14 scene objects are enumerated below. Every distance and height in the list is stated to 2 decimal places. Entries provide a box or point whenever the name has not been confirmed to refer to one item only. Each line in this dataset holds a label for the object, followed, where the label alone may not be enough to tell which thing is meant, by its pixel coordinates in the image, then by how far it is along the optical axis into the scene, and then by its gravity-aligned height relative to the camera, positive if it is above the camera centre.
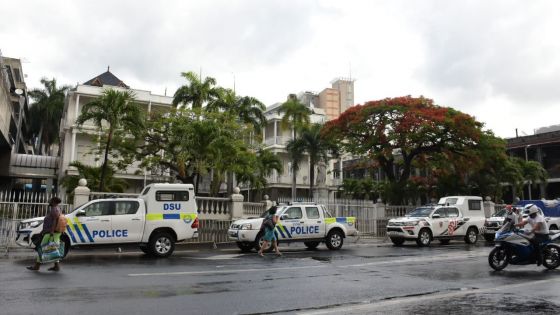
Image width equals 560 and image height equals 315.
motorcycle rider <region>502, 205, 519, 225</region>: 11.16 +0.13
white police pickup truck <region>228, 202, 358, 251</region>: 15.81 -0.18
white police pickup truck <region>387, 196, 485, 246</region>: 20.00 +0.01
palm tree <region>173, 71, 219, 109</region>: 29.92 +8.28
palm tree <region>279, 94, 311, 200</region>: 37.94 +8.72
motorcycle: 10.80 -0.62
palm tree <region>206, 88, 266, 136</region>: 31.44 +7.78
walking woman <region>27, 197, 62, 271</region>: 10.38 -0.13
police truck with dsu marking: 12.89 +0.01
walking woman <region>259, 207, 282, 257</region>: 14.59 -0.16
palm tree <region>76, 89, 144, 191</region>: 20.06 +4.80
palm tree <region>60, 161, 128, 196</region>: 26.39 +2.51
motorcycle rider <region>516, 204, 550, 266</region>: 10.79 -0.15
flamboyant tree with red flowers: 24.67 +5.02
